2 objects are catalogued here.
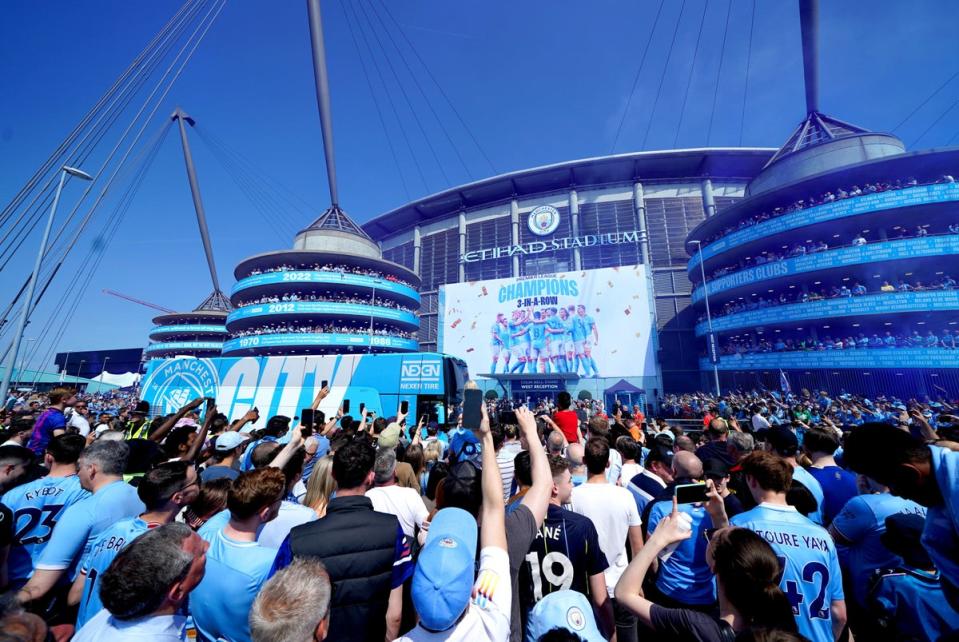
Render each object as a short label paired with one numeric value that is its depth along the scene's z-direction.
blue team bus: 15.78
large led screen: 31.41
